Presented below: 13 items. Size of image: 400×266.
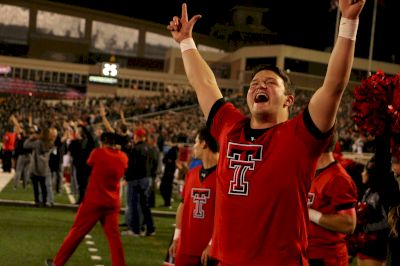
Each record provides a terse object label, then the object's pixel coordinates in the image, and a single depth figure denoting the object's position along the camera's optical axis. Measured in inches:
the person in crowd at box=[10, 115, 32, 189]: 701.3
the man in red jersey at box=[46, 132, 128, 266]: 292.4
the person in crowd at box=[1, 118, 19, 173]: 927.2
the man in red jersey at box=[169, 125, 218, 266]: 214.1
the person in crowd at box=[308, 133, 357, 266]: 195.3
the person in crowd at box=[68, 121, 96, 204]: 568.5
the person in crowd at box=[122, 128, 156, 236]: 446.3
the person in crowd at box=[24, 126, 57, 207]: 569.6
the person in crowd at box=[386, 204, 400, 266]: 163.2
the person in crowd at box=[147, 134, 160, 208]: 480.3
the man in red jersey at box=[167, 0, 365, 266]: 122.8
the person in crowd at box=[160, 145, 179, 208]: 647.9
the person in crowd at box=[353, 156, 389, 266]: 221.8
